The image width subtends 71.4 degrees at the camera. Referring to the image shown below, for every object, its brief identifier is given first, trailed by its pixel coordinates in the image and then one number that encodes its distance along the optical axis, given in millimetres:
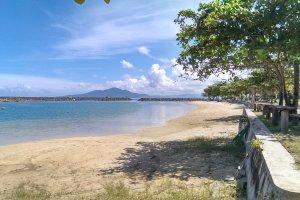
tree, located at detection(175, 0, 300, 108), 7043
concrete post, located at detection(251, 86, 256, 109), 17312
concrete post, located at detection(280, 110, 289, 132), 6861
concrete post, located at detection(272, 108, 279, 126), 8269
